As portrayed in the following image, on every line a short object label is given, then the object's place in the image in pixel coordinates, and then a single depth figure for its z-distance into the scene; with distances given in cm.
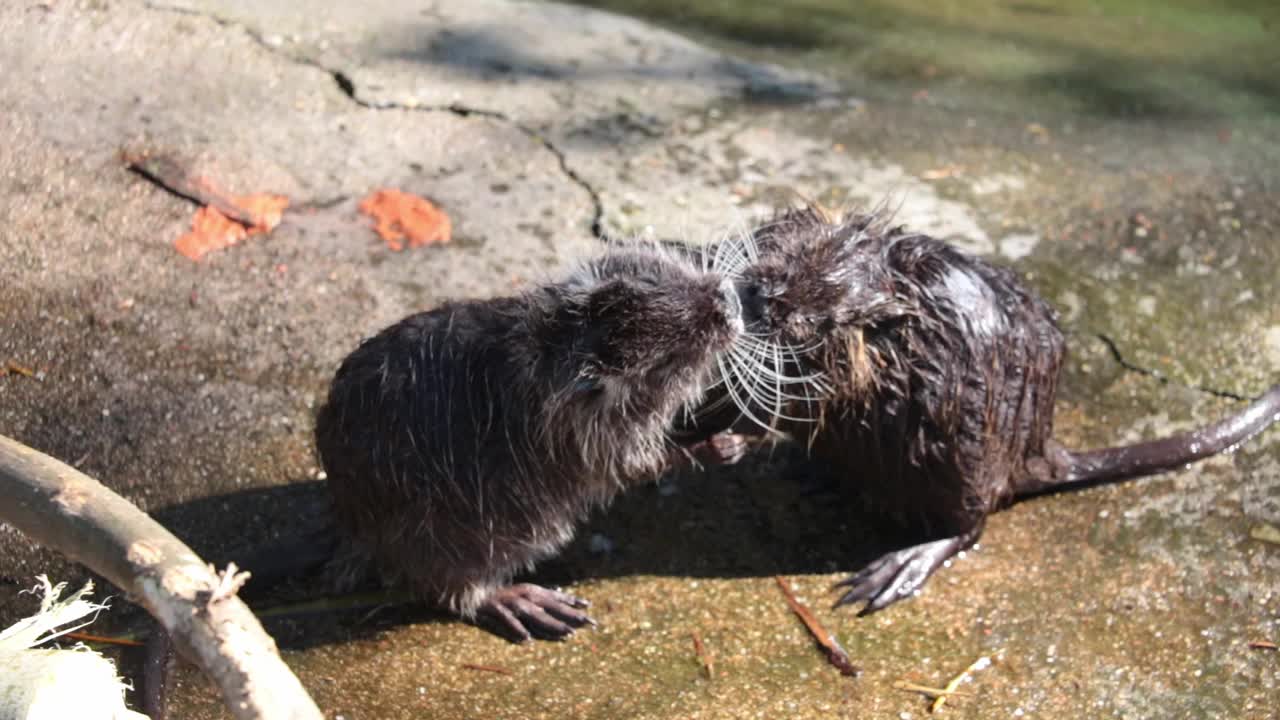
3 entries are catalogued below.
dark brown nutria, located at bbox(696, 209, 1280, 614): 296
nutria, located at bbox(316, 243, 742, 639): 275
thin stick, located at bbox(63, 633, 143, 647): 275
